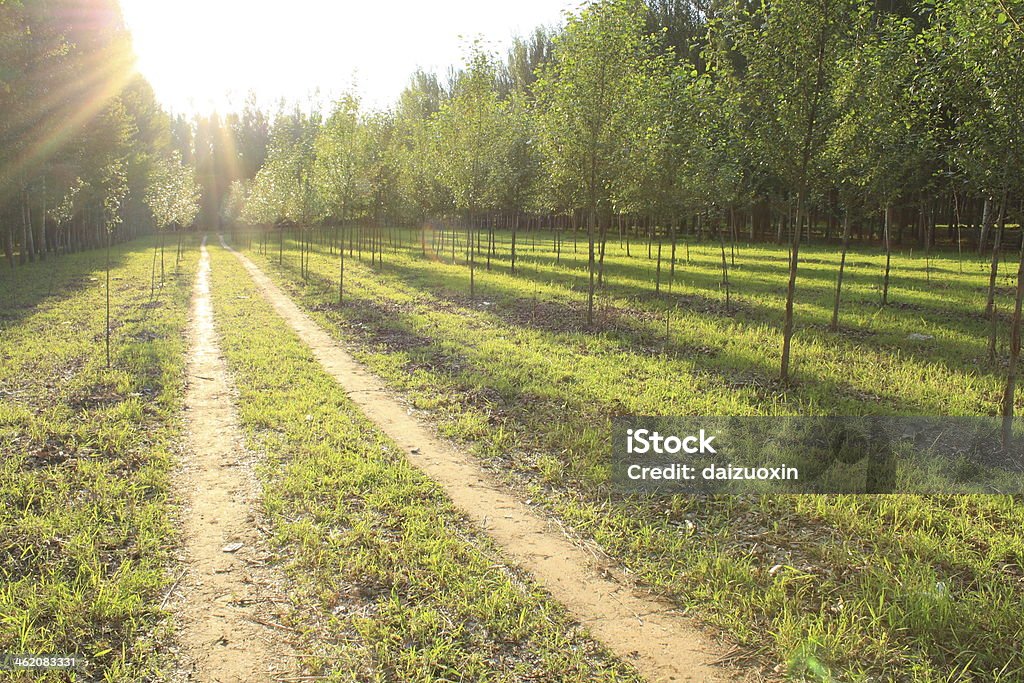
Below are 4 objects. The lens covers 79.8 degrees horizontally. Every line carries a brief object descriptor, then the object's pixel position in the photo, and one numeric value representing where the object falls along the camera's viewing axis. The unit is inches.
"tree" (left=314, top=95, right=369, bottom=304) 1098.7
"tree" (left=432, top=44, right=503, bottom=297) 936.9
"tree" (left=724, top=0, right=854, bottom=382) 384.8
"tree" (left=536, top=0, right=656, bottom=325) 596.4
